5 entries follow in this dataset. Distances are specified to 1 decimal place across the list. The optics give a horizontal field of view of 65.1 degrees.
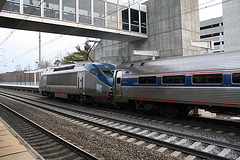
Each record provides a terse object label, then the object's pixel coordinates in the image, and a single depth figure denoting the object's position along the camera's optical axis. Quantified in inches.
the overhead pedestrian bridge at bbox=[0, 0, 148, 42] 657.6
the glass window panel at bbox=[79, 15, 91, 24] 777.1
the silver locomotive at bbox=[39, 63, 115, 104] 525.7
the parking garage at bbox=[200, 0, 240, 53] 1435.8
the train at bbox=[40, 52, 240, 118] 289.3
